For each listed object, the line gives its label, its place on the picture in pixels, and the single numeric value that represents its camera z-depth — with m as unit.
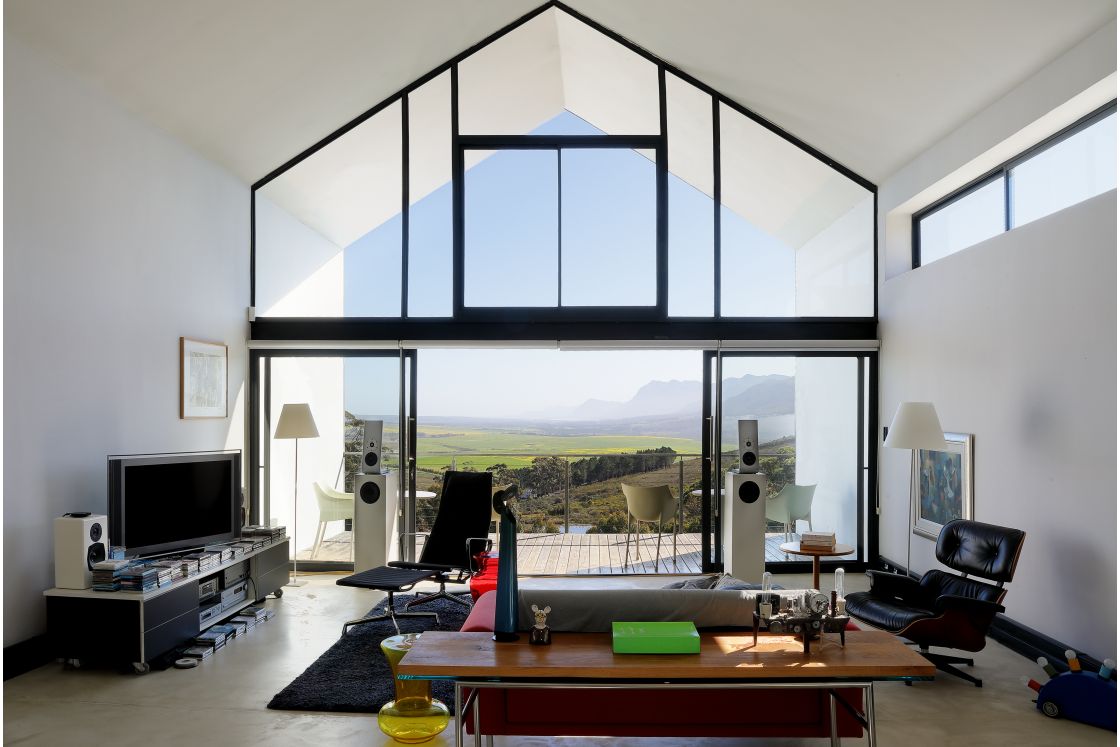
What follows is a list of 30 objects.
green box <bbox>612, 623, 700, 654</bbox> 2.97
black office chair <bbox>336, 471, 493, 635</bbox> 5.76
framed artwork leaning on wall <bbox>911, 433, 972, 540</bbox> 5.58
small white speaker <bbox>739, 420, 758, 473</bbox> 6.82
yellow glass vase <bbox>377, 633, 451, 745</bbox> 3.56
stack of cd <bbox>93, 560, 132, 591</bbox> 4.51
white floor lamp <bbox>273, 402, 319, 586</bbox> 6.68
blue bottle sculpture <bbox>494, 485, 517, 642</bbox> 3.14
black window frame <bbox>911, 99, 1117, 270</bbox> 4.54
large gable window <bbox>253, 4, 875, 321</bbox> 7.19
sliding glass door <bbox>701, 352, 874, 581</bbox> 7.15
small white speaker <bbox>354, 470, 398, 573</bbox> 6.80
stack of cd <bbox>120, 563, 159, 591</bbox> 4.50
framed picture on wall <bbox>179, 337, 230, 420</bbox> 6.11
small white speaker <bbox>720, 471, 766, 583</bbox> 6.84
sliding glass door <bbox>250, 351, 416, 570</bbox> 7.16
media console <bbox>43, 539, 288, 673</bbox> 4.48
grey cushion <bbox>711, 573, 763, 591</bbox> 3.91
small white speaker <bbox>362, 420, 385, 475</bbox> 6.86
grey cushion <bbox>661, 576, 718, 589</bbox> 3.88
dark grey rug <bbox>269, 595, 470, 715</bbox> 4.04
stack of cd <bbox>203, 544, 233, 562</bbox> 5.45
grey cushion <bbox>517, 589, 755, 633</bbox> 3.24
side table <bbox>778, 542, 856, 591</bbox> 5.54
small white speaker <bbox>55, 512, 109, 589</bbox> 4.51
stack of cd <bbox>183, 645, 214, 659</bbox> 4.81
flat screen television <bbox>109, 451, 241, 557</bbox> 4.92
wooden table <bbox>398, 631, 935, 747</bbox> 2.80
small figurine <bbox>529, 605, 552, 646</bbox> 3.09
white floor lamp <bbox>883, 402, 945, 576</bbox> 5.39
